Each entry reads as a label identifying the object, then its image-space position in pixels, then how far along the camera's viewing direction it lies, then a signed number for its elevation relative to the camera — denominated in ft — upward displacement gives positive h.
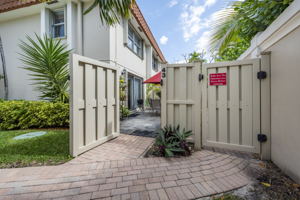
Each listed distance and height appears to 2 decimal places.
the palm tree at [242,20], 8.14 +5.67
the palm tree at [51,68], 13.57 +3.50
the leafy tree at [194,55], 44.42 +15.99
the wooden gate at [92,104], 7.99 -0.25
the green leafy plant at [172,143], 8.25 -2.86
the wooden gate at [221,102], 7.87 -0.12
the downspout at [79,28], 17.53 +9.94
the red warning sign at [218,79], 8.66 +1.46
